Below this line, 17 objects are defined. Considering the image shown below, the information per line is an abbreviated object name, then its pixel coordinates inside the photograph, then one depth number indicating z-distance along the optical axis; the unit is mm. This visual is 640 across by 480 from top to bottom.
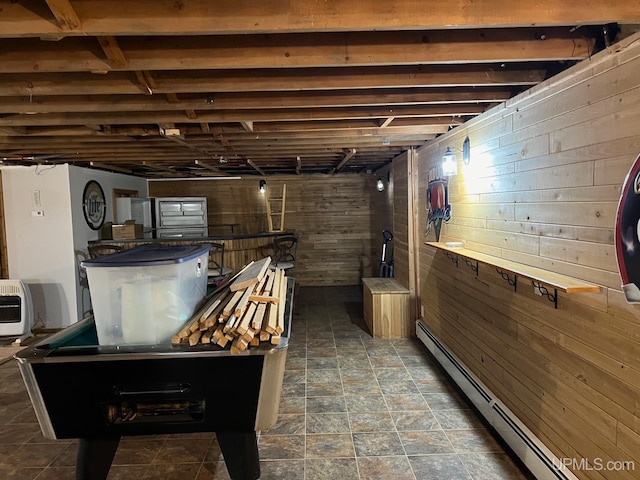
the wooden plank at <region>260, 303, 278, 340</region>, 1812
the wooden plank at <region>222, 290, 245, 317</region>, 1981
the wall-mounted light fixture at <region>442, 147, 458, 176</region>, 3381
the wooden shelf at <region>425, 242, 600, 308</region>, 1739
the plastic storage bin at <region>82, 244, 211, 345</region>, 1934
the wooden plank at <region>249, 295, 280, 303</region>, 2205
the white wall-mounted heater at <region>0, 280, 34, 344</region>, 4930
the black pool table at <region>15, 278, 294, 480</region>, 1774
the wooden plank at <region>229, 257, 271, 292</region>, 2445
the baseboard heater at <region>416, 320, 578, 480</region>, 2119
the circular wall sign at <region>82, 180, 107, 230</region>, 5868
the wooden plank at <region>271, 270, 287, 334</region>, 1853
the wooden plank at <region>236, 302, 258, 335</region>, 1764
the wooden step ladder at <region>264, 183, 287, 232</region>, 8203
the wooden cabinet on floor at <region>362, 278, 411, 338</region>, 4852
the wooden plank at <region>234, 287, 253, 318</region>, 1961
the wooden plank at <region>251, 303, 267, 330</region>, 1818
